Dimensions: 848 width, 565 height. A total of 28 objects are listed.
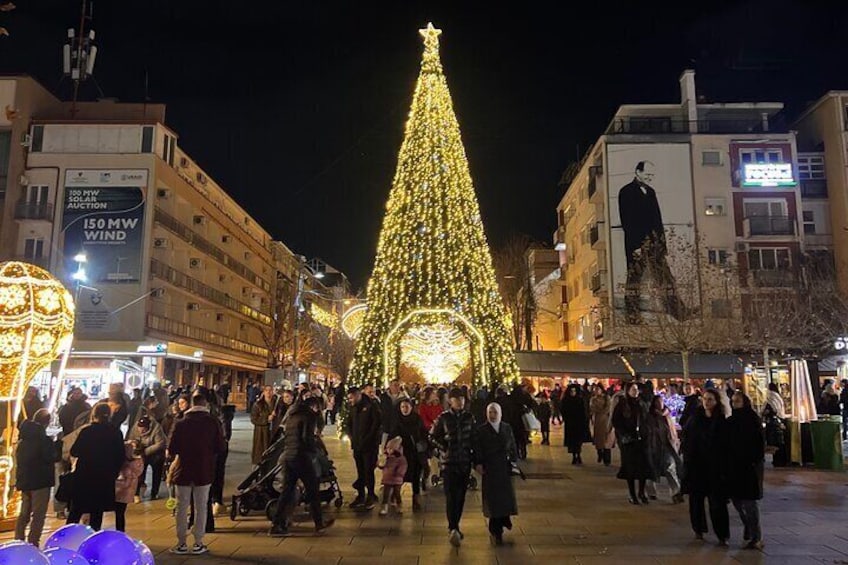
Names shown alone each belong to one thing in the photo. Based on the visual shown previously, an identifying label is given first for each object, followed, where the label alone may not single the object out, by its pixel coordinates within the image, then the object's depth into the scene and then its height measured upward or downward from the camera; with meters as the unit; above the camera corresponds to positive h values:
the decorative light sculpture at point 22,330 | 9.53 +0.97
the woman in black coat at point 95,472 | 7.01 -0.74
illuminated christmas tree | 22.53 +4.71
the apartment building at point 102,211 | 37.75 +10.33
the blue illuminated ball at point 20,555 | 3.48 -0.79
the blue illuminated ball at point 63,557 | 3.87 -0.89
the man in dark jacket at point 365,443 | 10.48 -0.65
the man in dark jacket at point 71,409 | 11.73 -0.18
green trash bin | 14.20 -0.88
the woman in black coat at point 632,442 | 10.55 -0.63
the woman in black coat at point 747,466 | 7.56 -0.71
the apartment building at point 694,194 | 38.03 +11.75
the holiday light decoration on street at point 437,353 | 30.22 +2.17
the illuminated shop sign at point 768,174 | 38.78 +12.71
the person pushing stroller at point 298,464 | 8.39 -0.78
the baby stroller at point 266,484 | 9.58 -1.19
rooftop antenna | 39.03 +19.58
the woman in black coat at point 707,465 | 7.82 -0.73
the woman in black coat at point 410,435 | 10.51 -0.54
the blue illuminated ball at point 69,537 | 4.34 -0.88
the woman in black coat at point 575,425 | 16.00 -0.57
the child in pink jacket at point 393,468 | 9.97 -0.99
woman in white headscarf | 7.90 -0.77
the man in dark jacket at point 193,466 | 7.40 -0.71
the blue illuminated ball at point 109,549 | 4.06 -0.89
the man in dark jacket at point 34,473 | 7.57 -0.82
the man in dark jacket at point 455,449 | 8.12 -0.60
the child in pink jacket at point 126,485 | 7.85 -0.98
